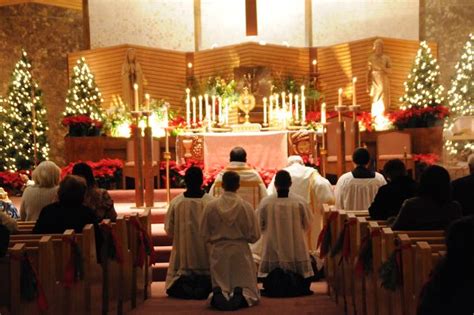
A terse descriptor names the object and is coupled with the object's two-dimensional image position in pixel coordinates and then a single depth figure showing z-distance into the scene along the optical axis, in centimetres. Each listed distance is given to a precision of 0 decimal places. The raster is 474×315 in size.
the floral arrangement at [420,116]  1688
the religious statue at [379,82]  1762
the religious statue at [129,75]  1811
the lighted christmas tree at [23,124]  1777
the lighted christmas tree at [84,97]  1772
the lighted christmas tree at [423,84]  1727
